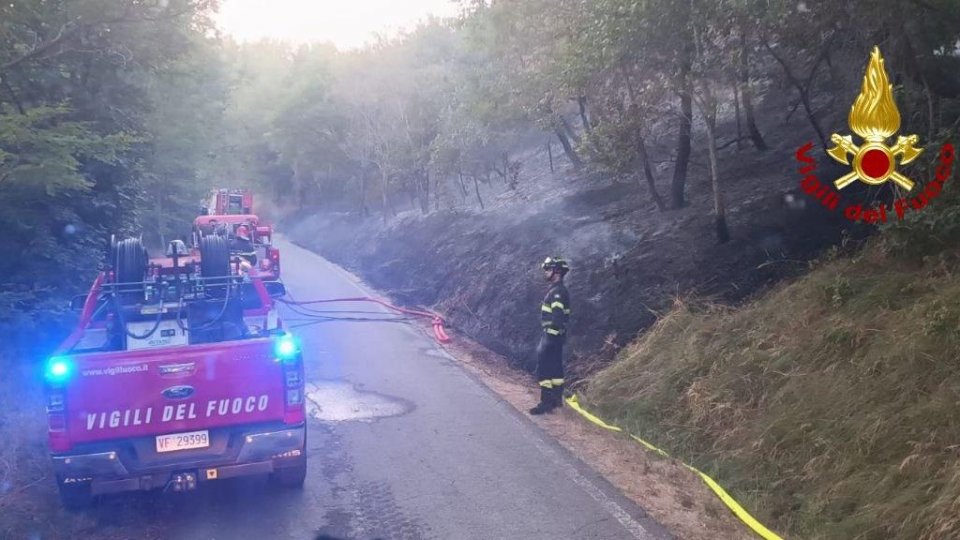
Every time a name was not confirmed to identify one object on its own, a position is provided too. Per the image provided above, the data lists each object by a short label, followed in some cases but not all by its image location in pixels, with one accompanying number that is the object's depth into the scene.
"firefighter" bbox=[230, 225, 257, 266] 15.79
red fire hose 14.58
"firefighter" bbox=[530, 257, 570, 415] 9.43
